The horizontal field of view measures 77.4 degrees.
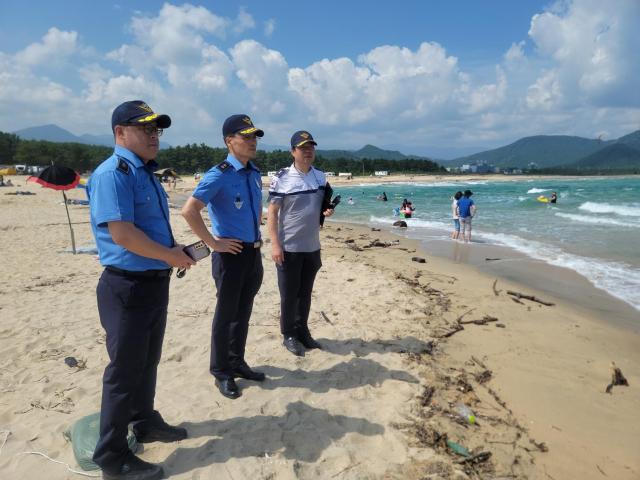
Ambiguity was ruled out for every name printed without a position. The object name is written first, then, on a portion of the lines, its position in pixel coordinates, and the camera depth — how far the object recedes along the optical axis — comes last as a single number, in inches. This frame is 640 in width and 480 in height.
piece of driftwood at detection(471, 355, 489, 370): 171.0
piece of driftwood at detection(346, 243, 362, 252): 484.4
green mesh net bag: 101.6
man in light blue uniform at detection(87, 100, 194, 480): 84.0
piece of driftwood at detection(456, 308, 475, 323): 224.7
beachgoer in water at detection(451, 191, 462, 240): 553.0
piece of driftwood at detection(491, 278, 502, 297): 284.1
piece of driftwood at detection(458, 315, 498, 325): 222.1
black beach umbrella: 350.9
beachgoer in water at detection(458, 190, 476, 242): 535.6
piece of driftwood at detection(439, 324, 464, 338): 201.0
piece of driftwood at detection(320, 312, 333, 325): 214.7
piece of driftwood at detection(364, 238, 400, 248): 508.0
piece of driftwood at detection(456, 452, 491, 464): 111.4
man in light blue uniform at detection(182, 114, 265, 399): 125.1
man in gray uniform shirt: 161.3
